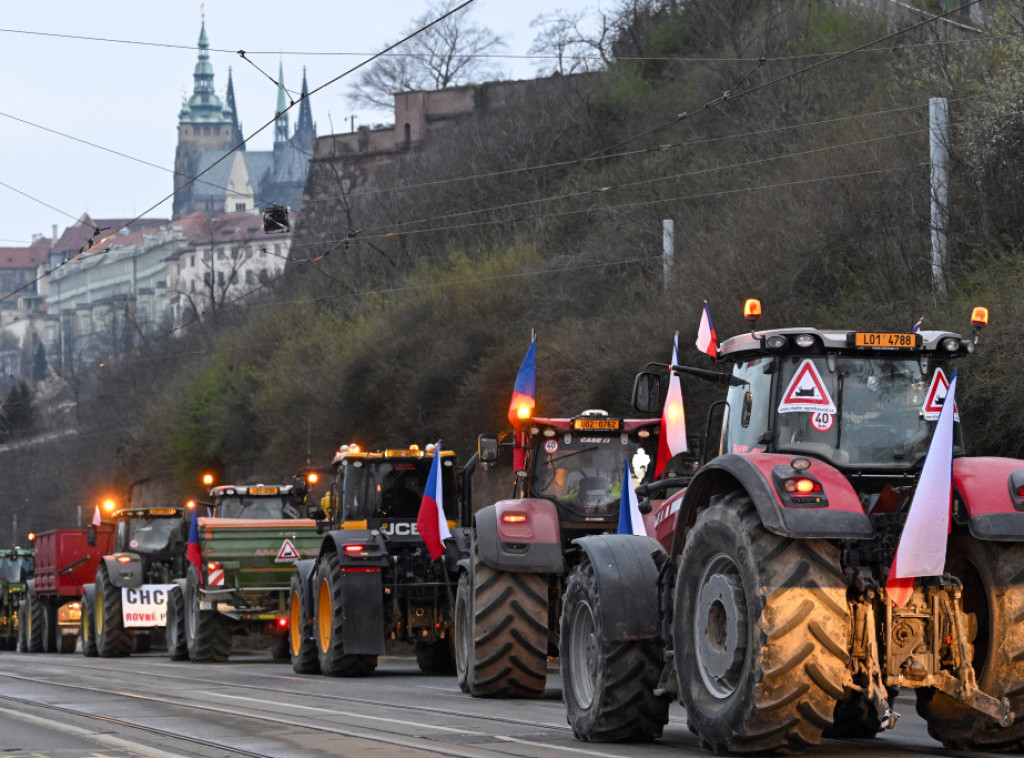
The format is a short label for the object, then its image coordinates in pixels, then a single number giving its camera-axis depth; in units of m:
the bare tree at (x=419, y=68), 94.38
